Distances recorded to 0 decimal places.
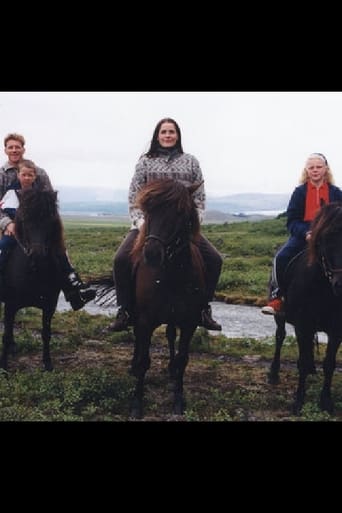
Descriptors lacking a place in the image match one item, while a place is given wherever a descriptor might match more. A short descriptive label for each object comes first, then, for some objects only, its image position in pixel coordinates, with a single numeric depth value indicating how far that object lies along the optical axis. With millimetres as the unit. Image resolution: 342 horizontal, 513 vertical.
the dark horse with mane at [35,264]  7984
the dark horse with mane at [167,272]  6547
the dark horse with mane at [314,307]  7020
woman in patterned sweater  7527
